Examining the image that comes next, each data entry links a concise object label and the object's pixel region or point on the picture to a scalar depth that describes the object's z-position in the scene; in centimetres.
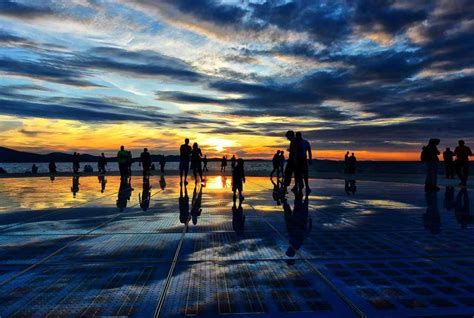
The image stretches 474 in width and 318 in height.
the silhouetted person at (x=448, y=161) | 2505
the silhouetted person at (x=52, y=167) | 3543
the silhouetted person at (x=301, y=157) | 1421
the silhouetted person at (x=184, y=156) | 1872
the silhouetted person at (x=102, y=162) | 3481
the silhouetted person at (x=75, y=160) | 3453
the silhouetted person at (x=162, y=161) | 3794
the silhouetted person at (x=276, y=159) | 2339
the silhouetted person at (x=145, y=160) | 2597
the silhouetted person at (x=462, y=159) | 1852
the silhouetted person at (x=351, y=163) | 3055
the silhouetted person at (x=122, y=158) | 2314
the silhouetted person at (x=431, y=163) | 1590
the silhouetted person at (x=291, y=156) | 1401
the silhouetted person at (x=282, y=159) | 2392
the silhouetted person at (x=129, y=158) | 2369
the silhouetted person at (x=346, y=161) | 3177
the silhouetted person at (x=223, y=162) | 4109
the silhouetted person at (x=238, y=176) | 1283
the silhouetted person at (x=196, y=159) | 2000
